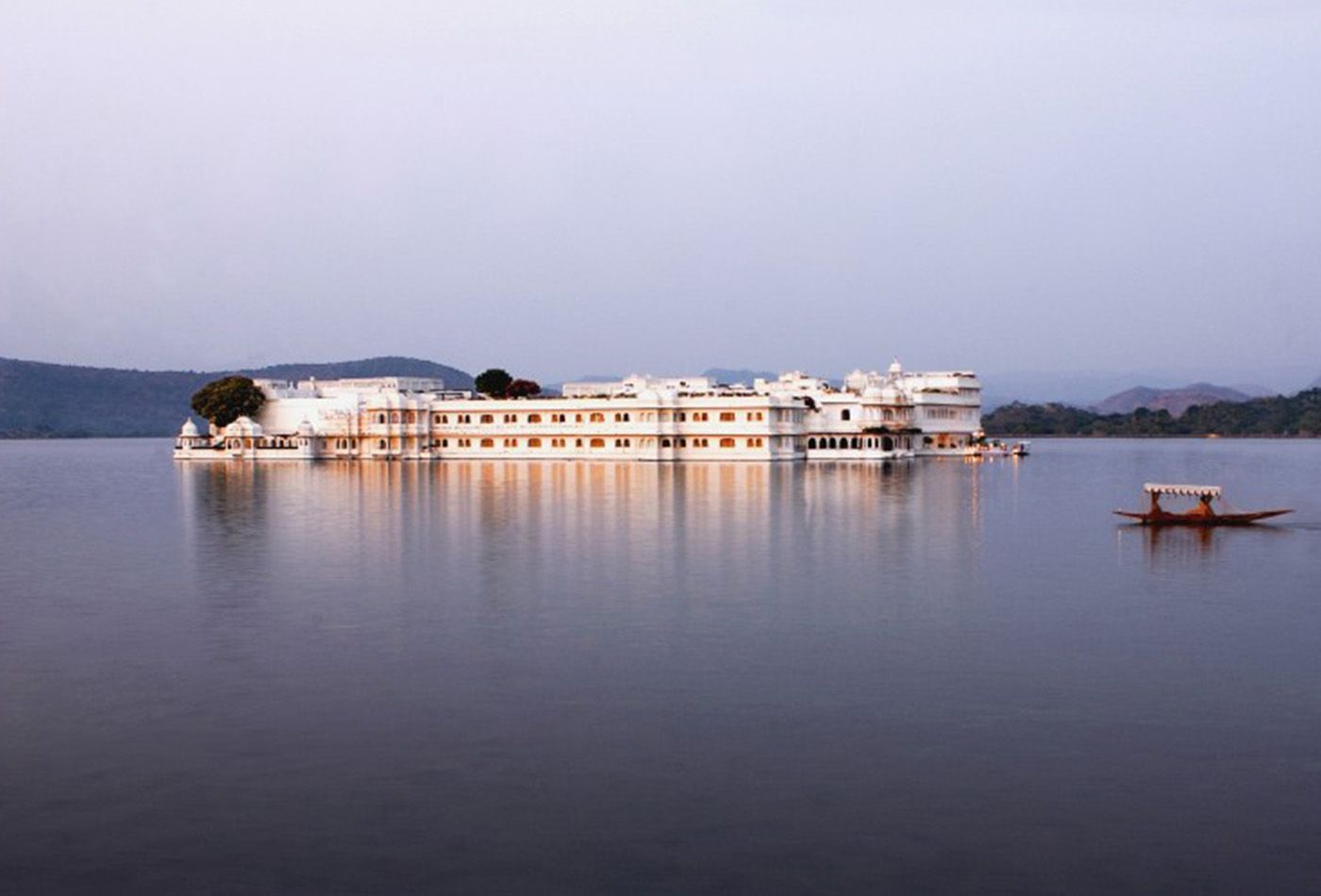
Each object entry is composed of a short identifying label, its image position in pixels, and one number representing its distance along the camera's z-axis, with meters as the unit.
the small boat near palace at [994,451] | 101.06
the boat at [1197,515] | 40.72
